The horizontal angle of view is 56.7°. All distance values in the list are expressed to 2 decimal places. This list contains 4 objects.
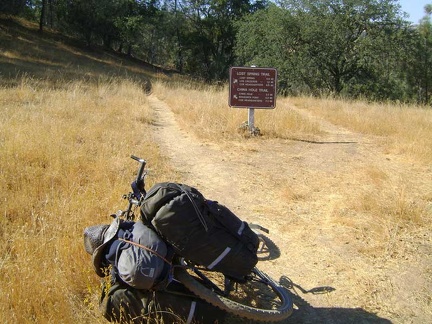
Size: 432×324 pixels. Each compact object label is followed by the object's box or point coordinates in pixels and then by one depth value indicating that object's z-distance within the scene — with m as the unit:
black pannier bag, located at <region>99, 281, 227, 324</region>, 2.35
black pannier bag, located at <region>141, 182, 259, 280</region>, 2.31
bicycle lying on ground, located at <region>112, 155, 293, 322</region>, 2.40
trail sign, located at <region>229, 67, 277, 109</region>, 8.23
